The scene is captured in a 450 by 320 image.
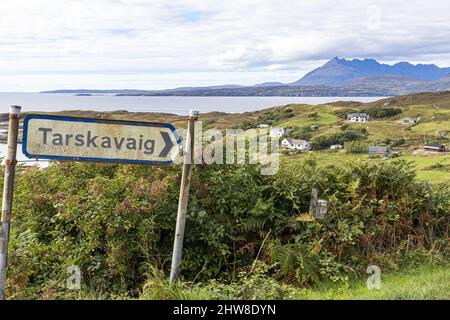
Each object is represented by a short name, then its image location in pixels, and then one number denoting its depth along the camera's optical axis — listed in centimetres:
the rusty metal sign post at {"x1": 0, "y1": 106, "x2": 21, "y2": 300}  445
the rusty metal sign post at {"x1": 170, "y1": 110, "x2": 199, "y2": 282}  503
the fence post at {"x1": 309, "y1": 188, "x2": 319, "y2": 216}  650
